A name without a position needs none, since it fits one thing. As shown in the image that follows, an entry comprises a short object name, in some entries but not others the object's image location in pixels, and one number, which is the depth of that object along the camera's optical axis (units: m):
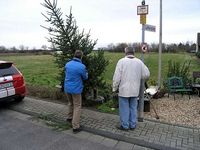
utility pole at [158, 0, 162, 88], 6.62
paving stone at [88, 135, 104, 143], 3.61
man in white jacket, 3.80
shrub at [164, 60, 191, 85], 6.78
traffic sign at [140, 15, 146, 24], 4.27
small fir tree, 5.22
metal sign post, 4.21
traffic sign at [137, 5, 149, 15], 4.20
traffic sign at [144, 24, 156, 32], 4.34
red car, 5.13
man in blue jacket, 3.89
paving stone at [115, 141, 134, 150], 3.34
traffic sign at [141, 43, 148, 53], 4.25
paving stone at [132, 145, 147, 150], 3.34
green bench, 6.19
